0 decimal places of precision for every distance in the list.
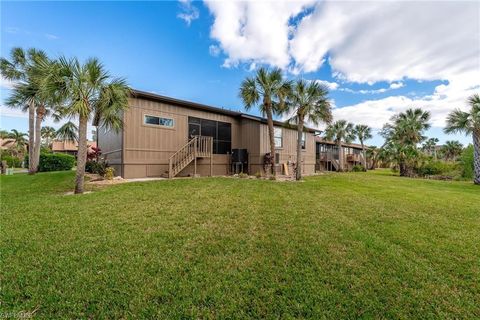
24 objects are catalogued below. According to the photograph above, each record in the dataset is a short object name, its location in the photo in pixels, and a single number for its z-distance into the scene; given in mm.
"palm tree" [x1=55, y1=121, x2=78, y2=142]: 16703
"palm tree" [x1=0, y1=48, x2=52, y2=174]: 13547
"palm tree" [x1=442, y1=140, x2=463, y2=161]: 39097
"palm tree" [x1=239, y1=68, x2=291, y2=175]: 12500
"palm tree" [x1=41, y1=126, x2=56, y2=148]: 38906
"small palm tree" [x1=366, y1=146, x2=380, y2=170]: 34938
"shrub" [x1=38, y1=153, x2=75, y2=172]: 18234
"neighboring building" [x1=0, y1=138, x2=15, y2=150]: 34081
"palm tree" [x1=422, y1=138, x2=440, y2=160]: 42000
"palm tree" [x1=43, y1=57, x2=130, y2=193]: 7039
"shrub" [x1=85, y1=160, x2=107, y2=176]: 11195
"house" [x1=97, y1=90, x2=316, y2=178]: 11477
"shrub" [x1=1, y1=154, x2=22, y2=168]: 28228
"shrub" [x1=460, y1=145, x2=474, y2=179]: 18328
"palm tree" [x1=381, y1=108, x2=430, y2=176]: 22469
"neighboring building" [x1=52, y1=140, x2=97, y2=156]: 40219
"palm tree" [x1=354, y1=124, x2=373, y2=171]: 35906
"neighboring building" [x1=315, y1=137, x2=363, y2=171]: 30062
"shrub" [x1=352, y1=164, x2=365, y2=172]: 31283
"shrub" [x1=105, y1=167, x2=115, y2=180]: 10438
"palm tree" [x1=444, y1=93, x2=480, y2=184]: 14320
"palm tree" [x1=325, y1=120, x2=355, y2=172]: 31688
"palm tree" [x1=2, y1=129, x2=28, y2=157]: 33775
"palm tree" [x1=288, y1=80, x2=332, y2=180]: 12266
